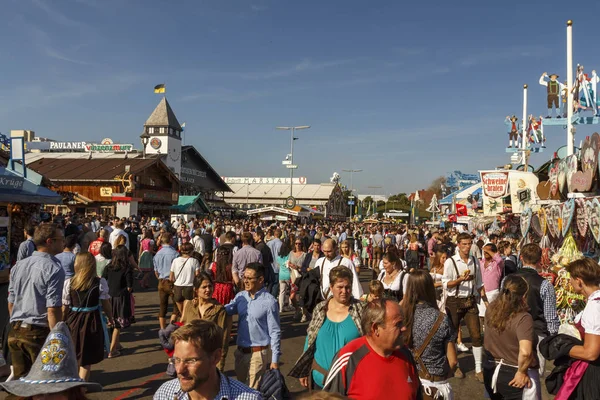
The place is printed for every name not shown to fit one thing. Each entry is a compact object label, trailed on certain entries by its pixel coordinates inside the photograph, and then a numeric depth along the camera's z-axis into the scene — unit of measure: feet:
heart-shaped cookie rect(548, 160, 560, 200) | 43.39
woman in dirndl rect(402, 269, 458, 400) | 12.09
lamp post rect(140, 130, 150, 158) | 165.78
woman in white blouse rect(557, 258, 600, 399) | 11.05
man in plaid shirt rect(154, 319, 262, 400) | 7.61
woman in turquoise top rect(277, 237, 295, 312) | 33.06
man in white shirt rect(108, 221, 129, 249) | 40.23
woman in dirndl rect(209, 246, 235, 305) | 24.71
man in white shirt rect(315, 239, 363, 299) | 21.75
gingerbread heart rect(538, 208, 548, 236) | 37.14
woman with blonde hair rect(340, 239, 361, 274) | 26.71
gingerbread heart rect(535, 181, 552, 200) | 50.65
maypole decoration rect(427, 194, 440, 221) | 149.68
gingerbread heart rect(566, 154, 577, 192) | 37.83
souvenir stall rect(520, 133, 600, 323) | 26.55
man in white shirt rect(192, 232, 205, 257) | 40.86
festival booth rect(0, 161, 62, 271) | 41.32
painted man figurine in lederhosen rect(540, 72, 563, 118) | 50.70
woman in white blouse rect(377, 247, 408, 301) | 21.09
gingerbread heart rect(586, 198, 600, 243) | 27.27
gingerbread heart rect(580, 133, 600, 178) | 34.39
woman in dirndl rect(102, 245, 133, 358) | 25.12
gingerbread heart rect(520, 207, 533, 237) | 42.19
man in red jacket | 8.91
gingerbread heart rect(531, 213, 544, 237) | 40.44
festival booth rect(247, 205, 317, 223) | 136.98
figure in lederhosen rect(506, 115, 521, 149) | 81.42
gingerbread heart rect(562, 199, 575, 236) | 31.01
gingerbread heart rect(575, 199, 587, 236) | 29.62
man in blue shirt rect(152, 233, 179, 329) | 26.12
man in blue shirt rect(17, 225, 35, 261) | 29.55
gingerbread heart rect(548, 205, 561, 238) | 33.73
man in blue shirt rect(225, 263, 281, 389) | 14.69
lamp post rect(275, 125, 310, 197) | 129.59
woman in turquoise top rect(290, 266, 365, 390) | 12.24
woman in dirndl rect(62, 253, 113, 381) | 17.07
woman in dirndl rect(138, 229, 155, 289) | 43.52
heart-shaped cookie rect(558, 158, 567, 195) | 40.57
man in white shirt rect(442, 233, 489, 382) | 21.75
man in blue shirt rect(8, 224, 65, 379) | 15.07
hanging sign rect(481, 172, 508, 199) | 62.95
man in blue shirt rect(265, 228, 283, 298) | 35.04
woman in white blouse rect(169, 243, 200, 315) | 24.35
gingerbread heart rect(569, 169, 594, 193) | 35.35
